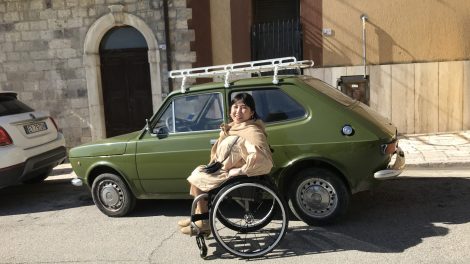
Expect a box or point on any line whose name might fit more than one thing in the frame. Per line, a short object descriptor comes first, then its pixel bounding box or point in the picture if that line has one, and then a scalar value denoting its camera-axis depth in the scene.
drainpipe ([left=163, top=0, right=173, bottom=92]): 10.91
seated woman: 4.36
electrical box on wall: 10.57
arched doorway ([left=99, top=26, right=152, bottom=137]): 11.45
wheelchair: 4.36
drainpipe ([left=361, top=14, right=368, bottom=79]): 10.50
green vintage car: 4.93
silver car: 6.69
